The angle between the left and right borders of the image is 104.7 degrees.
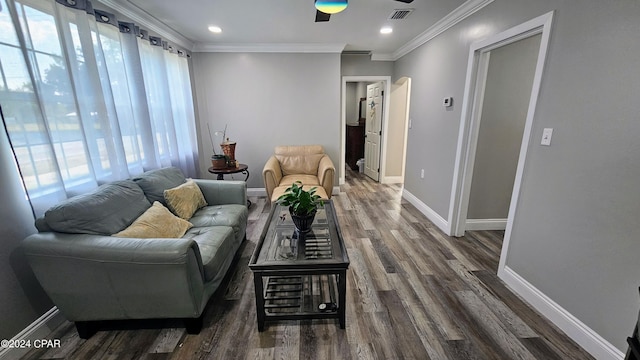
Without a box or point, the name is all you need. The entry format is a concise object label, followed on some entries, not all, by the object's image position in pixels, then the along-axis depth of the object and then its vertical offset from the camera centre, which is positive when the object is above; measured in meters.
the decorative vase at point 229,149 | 3.54 -0.40
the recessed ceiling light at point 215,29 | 3.06 +1.13
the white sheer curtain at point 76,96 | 1.52 +0.20
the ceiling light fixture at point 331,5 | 1.80 +0.82
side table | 3.39 -0.68
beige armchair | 3.36 -0.73
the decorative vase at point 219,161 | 3.41 -0.55
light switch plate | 1.69 -0.12
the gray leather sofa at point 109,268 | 1.40 -0.84
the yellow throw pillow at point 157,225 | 1.71 -0.75
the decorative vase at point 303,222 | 1.83 -0.74
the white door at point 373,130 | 4.94 -0.23
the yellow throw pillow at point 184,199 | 2.21 -0.71
